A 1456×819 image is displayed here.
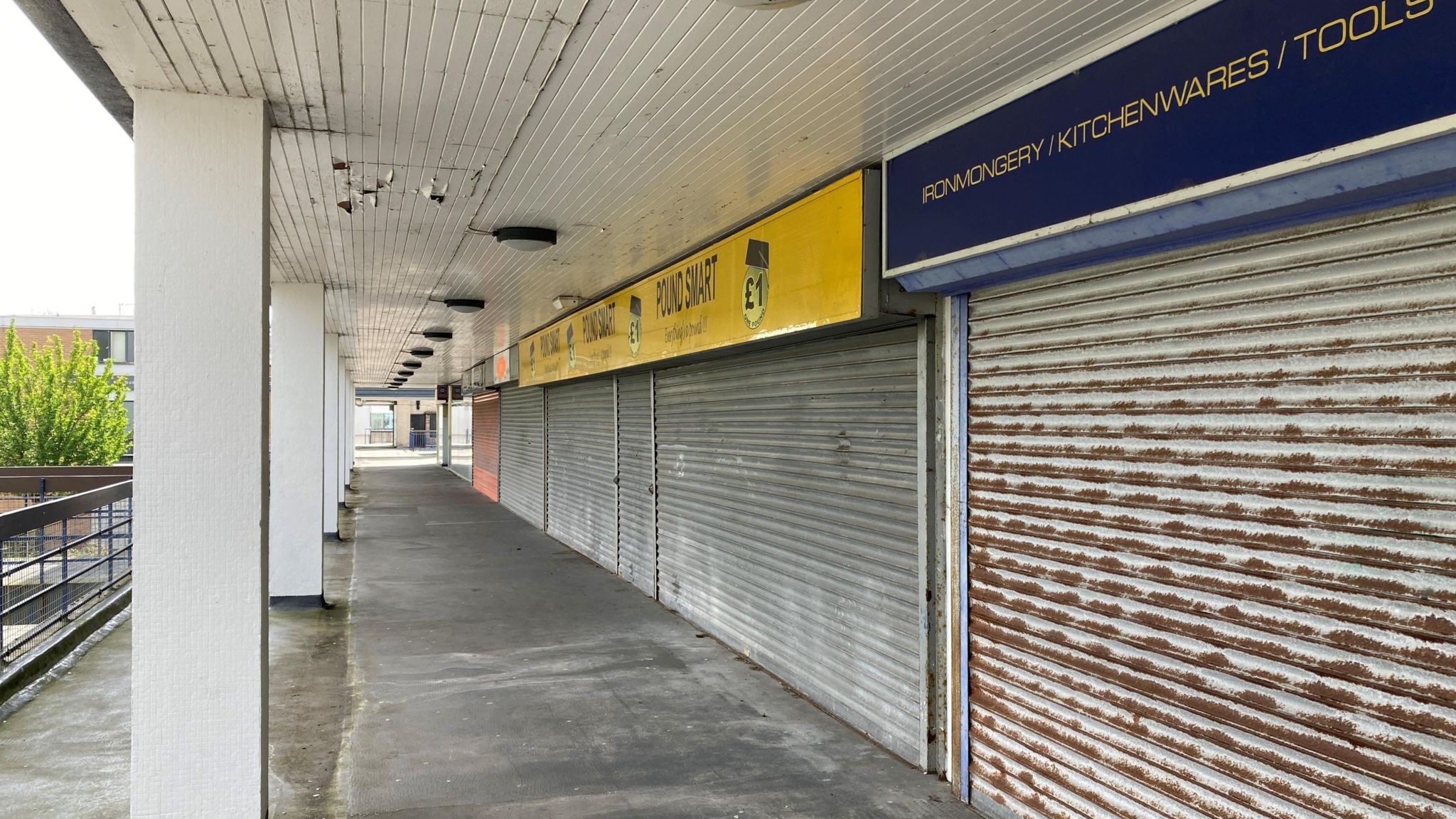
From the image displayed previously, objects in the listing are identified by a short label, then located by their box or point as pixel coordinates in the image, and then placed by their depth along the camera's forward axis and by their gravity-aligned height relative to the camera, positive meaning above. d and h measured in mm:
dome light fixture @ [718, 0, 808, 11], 2652 +1238
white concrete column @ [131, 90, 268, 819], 3891 -194
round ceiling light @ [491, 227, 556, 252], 6711 +1366
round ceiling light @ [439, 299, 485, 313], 10750 +1370
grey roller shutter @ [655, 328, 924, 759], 5207 -731
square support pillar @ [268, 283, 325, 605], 9211 -314
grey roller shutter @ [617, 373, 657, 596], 9766 -770
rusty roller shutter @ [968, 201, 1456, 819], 2607 -412
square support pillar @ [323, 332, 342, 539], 14164 -658
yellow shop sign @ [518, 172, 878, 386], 5000 +940
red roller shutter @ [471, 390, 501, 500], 21269 -686
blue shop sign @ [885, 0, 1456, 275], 2346 +991
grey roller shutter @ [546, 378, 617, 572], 11359 -712
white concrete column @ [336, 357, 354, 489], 21772 -201
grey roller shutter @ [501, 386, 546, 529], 15969 -690
